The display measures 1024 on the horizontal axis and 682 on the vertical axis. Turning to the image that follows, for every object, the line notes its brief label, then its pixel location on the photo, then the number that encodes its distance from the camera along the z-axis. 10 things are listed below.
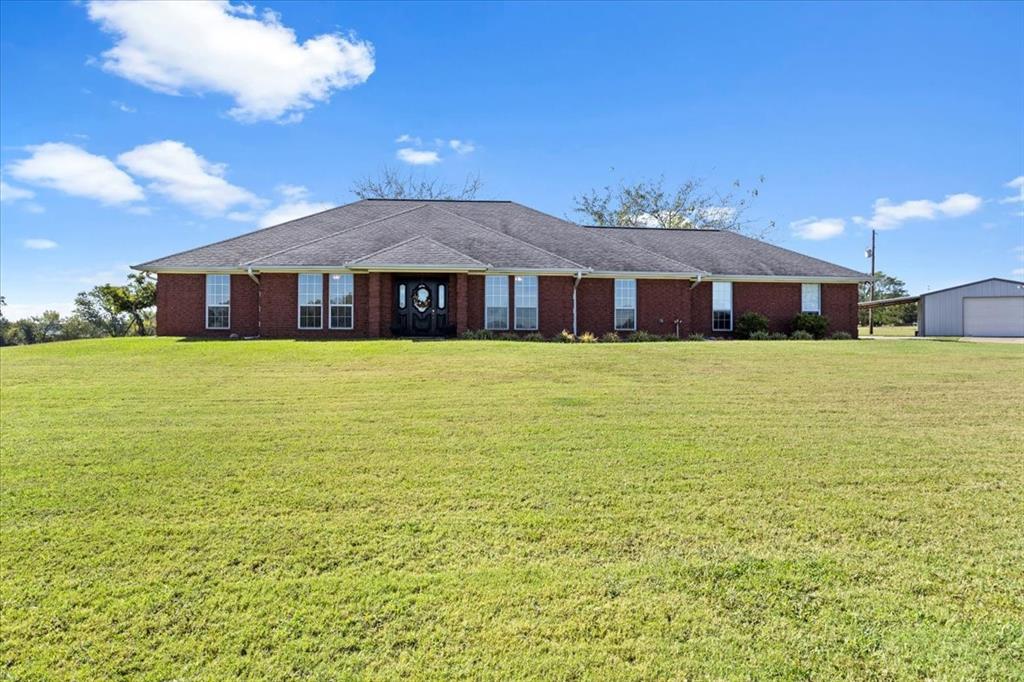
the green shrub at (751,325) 22.80
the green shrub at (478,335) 18.84
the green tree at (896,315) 55.47
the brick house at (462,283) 20.09
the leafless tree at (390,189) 44.41
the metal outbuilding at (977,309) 29.78
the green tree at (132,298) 31.06
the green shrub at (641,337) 20.60
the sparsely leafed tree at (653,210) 45.28
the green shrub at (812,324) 23.34
